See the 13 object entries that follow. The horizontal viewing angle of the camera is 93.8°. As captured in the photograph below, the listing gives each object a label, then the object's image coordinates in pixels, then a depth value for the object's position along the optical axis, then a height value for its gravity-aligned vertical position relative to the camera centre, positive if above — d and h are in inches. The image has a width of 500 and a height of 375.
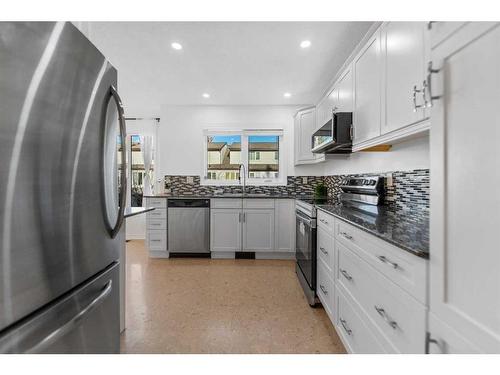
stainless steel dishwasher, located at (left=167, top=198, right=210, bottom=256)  139.5 -24.2
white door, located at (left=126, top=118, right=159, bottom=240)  177.6 +18.2
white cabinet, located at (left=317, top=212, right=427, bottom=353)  35.2 -21.6
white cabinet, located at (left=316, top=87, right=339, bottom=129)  99.0 +37.4
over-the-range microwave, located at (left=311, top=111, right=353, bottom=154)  84.0 +20.0
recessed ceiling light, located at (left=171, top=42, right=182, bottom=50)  88.7 +53.8
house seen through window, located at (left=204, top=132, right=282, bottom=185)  161.5 +19.9
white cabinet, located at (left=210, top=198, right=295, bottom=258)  137.5 -23.8
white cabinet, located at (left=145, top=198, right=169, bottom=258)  139.6 -26.7
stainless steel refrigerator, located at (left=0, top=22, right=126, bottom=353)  26.5 -0.5
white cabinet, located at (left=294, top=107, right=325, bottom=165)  135.0 +30.9
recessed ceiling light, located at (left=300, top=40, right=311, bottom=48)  86.3 +53.3
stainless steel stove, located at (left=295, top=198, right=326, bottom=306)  86.7 -25.6
